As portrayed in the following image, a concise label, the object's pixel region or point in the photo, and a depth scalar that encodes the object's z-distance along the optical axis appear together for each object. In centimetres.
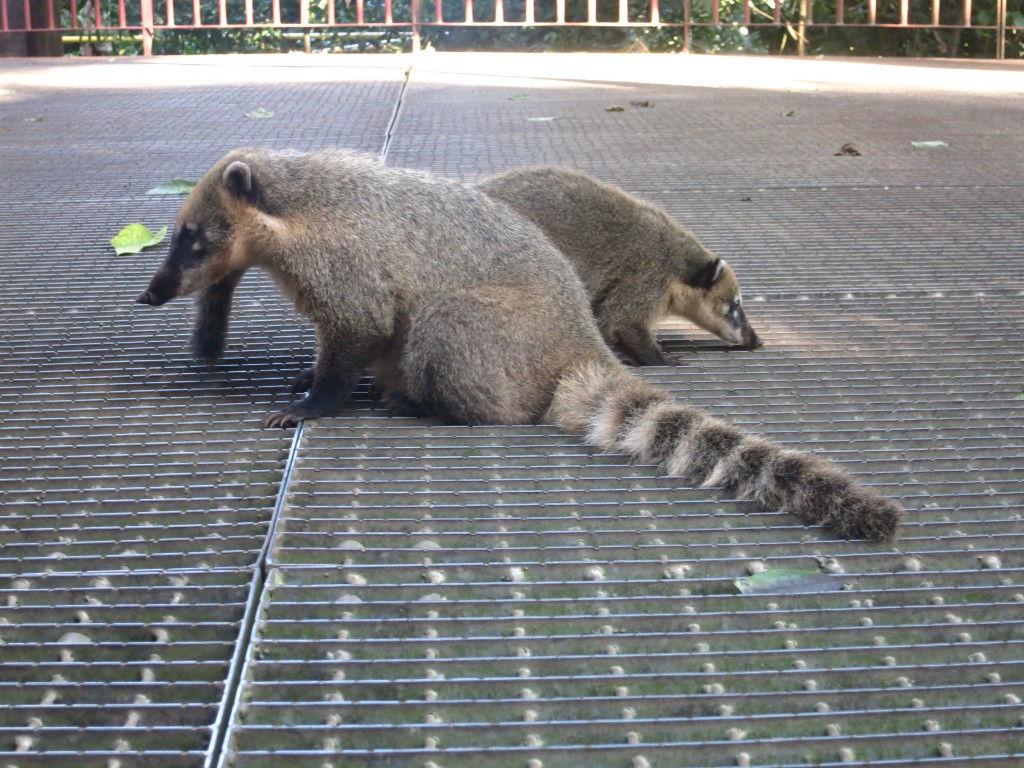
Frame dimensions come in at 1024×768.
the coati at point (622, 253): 422
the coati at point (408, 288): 319
